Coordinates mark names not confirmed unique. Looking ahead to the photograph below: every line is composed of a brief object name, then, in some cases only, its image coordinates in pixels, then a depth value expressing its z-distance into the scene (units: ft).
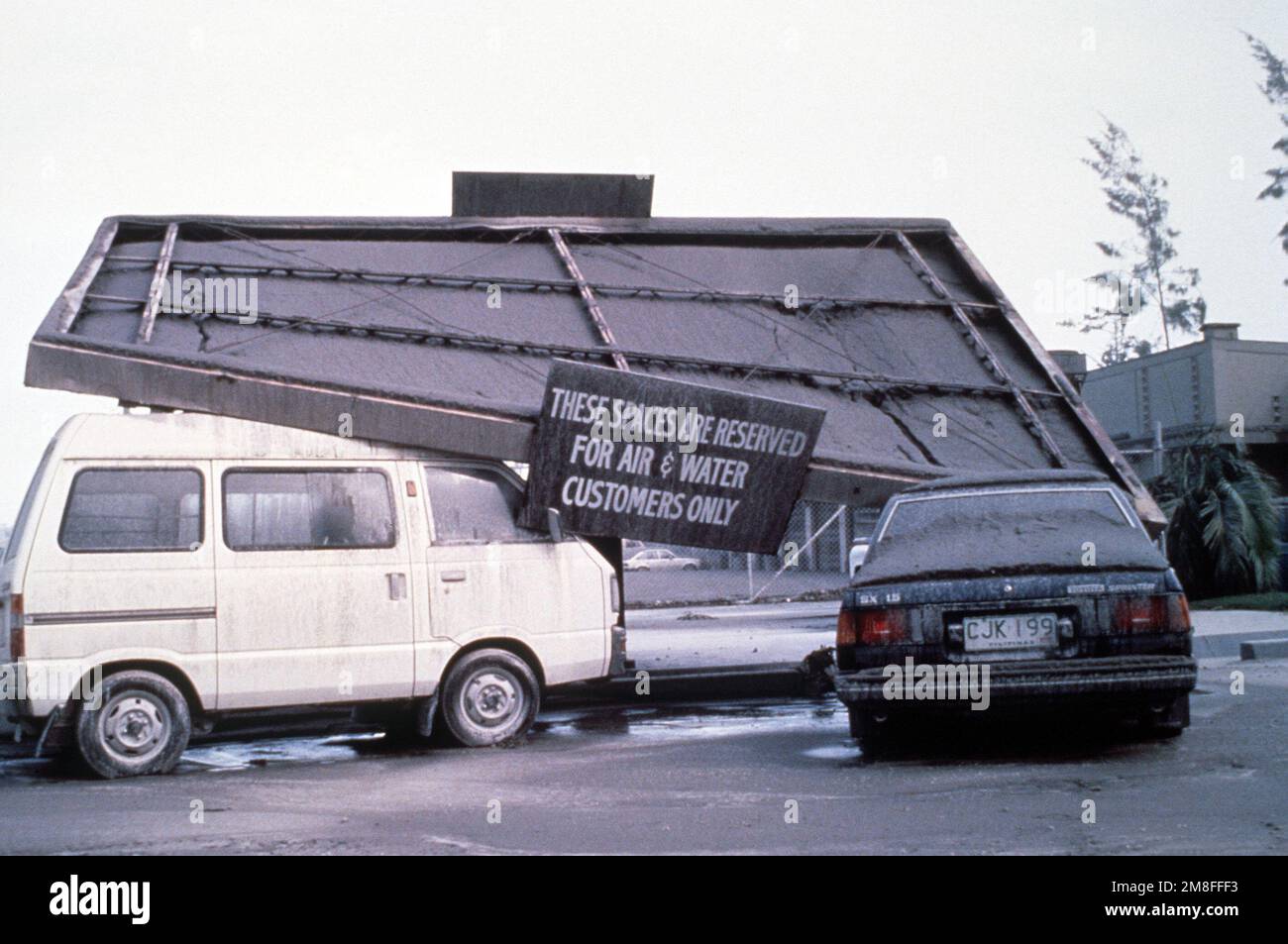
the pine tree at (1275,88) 152.87
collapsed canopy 31.14
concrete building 84.48
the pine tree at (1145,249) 174.50
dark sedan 22.36
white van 25.52
